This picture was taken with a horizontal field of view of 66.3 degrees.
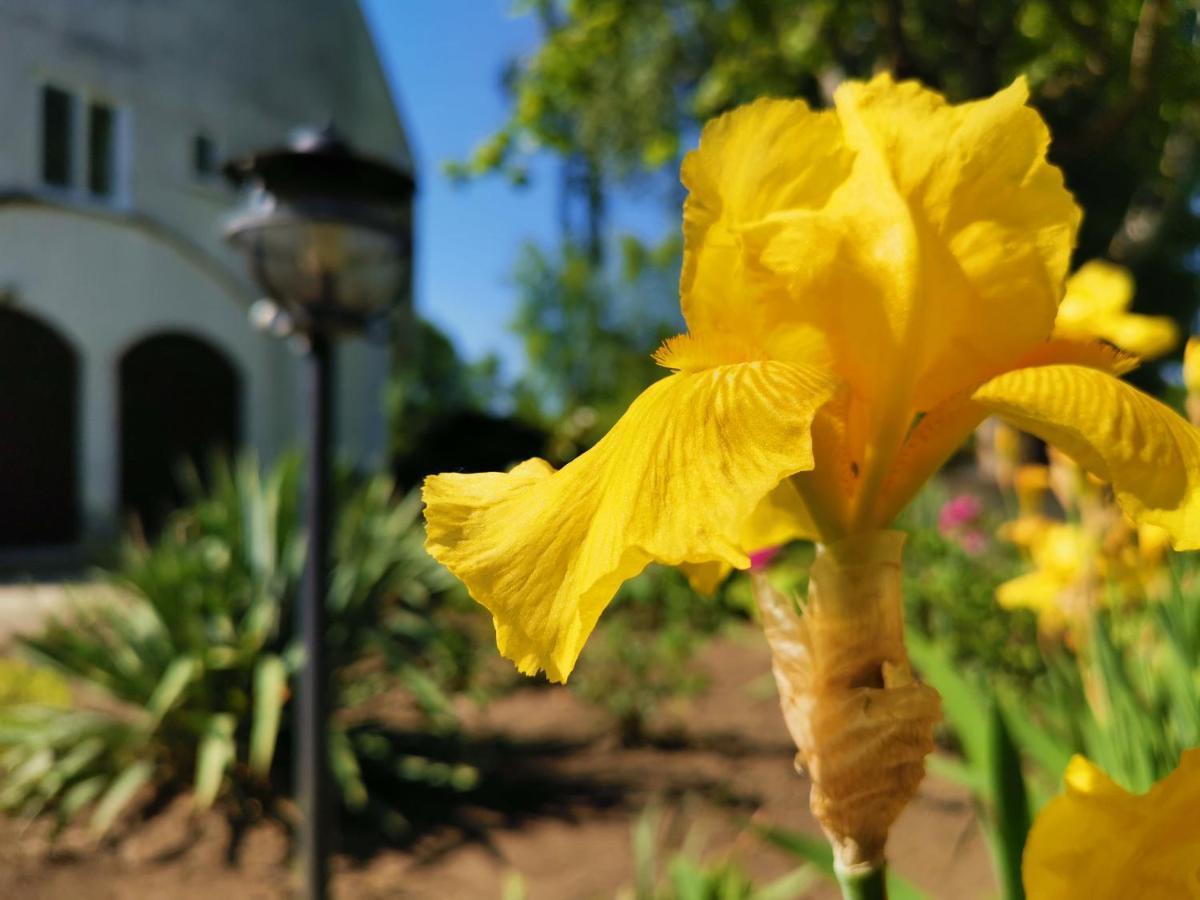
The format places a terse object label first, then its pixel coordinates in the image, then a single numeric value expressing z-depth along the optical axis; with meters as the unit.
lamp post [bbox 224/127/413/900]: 2.63
